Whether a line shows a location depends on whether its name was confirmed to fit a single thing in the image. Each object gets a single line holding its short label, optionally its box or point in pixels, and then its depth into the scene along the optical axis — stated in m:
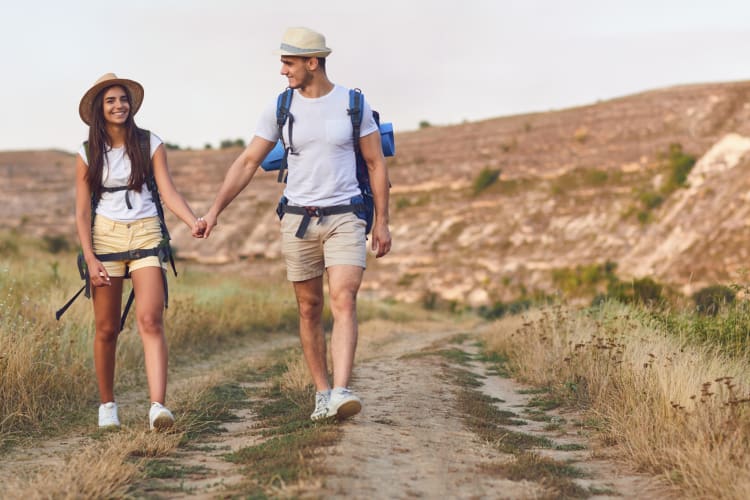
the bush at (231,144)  81.78
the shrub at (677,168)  48.44
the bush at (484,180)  55.97
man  6.41
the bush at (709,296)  11.09
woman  6.76
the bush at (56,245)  36.47
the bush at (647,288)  21.93
